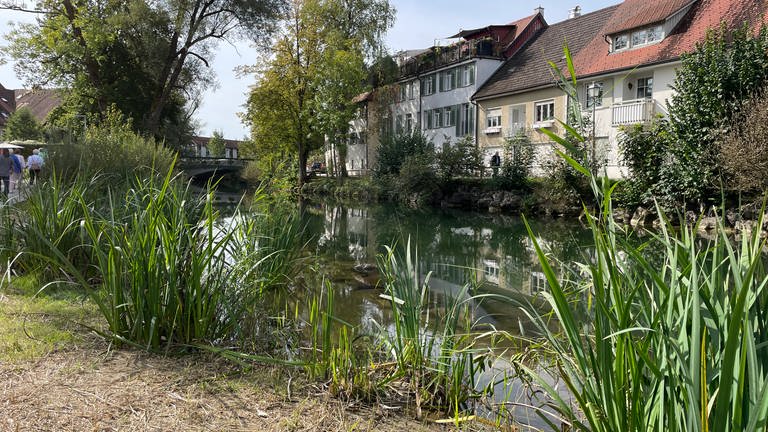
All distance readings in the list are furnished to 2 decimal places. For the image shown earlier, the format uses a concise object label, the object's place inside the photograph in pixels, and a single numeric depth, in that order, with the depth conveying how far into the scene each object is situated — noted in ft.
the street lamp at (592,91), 90.82
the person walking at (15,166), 56.18
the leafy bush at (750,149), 54.49
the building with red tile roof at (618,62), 81.61
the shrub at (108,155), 35.12
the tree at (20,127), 167.45
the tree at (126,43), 93.40
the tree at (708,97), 62.28
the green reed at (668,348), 5.77
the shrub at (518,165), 90.27
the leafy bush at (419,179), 101.60
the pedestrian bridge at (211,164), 152.04
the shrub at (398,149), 111.75
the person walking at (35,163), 43.56
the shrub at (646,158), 70.08
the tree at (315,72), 132.77
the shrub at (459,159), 101.04
